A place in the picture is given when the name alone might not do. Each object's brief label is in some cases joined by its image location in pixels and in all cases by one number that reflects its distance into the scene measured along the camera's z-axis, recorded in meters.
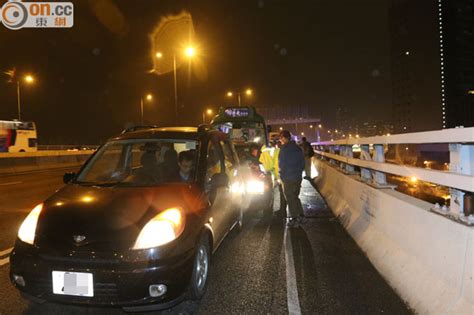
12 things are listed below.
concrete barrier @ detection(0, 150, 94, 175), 22.83
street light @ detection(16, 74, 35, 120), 42.03
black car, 3.48
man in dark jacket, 8.02
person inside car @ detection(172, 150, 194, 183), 4.85
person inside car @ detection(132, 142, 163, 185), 4.93
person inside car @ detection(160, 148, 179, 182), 4.97
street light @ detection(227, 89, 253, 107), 49.75
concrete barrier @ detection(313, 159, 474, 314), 3.11
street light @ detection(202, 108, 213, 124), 58.17
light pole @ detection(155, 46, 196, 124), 25.28
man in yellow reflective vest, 9.40
